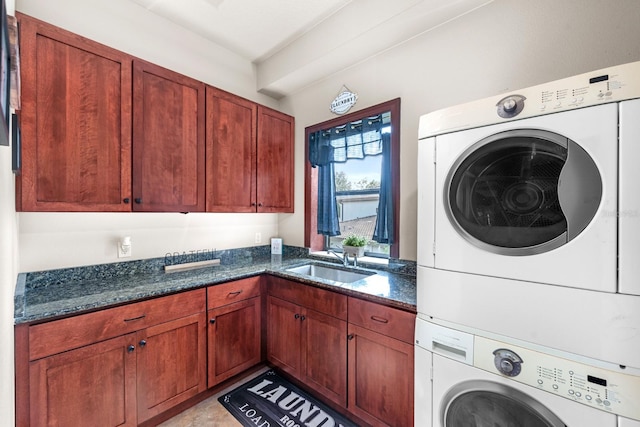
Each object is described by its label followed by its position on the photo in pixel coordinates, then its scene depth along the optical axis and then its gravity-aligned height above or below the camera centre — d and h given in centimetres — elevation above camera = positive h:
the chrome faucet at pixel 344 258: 229 -41
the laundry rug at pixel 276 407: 173 -136
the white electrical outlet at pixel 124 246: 193 -26
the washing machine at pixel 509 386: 86 -65
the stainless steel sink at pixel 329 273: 219 -53
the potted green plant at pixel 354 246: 223 -29
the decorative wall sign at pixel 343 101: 234 +100
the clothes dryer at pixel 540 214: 84 -1
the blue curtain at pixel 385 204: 210 +7
